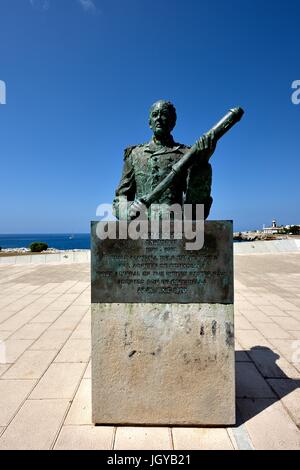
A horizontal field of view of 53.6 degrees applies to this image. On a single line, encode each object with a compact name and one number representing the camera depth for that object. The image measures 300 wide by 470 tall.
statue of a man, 2.86
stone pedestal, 2.58
